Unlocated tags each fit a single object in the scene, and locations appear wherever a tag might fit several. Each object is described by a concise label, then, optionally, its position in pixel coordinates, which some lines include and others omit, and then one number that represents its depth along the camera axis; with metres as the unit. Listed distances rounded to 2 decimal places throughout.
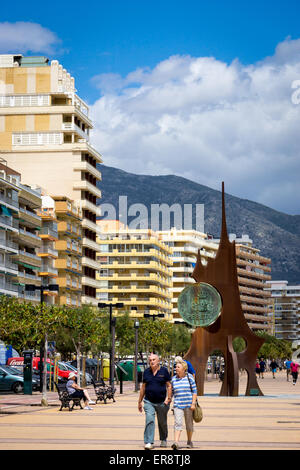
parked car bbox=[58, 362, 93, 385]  56.16
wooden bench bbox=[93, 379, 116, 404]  33.88
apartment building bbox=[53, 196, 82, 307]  92.81
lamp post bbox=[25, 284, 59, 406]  31.97
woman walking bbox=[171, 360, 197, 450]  16.97
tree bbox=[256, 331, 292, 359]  126.23
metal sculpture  39.97
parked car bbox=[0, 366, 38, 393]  45.81
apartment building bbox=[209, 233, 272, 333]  192.48
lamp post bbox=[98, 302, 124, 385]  44.01
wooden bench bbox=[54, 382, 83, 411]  28.88
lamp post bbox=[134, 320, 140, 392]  49.76
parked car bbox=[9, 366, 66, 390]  47.66
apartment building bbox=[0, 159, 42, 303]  76.81
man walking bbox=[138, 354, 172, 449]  16.83
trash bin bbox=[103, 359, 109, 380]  67.19
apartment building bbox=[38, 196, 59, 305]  88.44
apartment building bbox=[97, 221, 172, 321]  135.25
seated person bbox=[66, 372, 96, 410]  29.66
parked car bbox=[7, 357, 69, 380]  54.80
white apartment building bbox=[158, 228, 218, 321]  157.75
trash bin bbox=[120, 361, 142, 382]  71.23
